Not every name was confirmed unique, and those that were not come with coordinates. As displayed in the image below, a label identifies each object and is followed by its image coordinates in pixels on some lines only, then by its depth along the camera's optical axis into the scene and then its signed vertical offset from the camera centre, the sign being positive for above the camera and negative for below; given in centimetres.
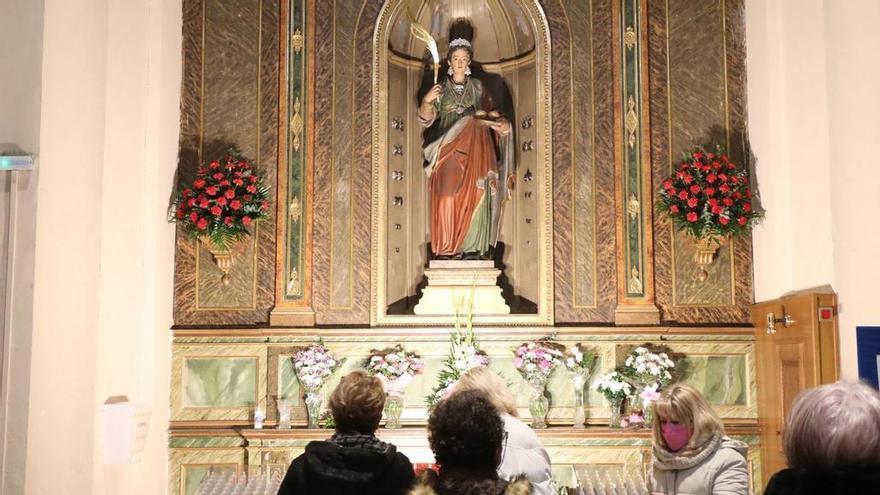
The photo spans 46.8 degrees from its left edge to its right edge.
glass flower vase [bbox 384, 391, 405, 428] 848 -61
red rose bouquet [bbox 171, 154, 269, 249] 861 +111
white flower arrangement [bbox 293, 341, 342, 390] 848 -26
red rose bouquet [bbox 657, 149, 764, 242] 851 +115
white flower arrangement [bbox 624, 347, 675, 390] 838 -26
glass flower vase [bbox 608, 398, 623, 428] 846 -64
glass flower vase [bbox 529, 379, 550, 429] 848 -58
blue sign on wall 607 -10
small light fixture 641 +111
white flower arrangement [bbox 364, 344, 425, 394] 847 -29
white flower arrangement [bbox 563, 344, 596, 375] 853 -20
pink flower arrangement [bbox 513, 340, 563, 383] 839 -22
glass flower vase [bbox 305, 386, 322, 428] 855 -59
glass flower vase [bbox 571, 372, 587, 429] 848 -54
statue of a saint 938 +162
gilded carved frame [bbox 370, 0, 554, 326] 897 +141
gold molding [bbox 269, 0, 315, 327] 893 +150
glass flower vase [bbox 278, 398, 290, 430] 855 -68
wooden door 712 -15
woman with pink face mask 436 -49
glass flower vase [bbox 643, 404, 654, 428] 830 -65
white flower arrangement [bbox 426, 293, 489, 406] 854 -19
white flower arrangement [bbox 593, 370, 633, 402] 833 -42
